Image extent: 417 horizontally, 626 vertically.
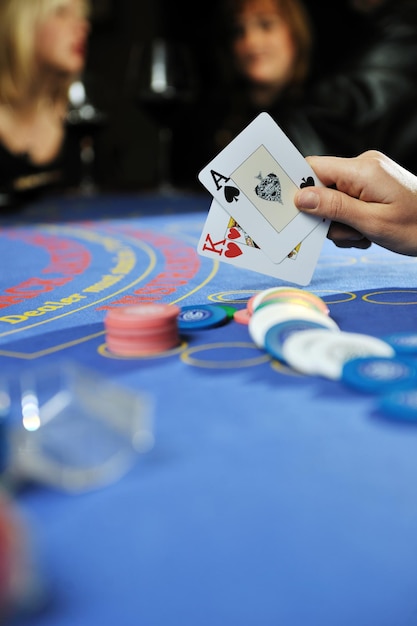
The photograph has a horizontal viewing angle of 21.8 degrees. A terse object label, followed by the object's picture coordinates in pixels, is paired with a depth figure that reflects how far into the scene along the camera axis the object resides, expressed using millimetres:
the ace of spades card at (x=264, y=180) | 806
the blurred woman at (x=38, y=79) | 2333
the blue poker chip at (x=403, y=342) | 643
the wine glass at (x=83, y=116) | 2150
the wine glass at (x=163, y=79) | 1975
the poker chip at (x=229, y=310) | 741
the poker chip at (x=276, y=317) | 661
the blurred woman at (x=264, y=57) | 2447
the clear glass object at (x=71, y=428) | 478
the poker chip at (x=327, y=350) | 605
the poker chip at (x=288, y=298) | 702
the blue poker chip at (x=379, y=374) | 585
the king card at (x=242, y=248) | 803
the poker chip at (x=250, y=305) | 722
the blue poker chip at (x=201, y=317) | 711
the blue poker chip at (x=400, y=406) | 561
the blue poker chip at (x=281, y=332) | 635
